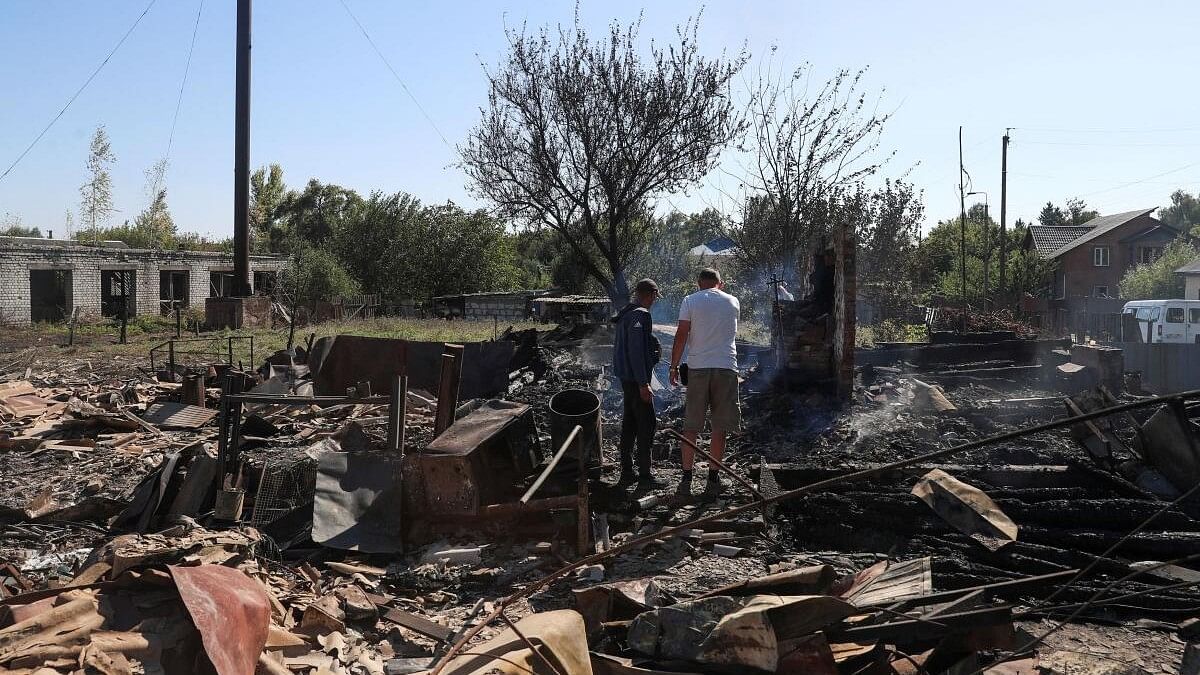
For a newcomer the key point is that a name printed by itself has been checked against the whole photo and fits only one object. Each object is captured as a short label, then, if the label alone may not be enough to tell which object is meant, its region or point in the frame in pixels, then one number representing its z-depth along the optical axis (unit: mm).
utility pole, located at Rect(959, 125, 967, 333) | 35094
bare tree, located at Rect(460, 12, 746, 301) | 18344
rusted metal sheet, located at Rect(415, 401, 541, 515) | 5645
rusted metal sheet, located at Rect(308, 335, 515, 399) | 10523
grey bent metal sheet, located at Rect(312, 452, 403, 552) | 5562
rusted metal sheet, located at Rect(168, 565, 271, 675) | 3457
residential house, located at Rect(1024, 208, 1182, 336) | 47500
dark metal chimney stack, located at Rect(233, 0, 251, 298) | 21016
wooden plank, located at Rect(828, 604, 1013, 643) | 3377
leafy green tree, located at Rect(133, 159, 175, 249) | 42344
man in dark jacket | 6570
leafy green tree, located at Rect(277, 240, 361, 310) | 32375
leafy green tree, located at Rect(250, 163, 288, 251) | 53875
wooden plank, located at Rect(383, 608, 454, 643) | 4328
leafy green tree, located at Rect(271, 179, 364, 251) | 55750
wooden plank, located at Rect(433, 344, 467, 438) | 6500
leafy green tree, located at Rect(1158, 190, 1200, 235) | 93312
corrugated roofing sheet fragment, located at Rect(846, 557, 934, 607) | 3784
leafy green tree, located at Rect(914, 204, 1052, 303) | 41656
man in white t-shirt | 6477
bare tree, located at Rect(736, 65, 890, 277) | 18906
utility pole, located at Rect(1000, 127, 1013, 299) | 33781
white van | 21750
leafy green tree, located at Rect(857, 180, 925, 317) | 22922
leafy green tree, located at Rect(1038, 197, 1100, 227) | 79338
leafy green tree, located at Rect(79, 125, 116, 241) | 39625
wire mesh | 6036
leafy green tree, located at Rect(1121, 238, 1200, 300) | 38797
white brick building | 26062
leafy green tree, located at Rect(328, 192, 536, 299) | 37250
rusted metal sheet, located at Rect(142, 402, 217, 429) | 9648
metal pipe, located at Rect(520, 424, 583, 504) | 4380
